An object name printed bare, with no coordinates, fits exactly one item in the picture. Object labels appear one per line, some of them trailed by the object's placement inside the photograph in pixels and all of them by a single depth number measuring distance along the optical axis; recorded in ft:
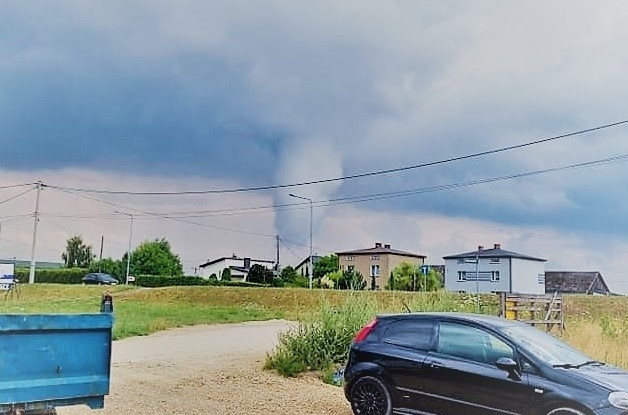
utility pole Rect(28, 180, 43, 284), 187.62
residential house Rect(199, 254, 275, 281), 365.63
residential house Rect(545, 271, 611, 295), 262.88
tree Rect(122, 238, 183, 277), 311.88
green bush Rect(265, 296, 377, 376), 46.06
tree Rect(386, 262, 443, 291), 195.70
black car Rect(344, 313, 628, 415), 25.98
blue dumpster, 18.43
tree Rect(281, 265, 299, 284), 224.00
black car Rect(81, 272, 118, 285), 217.77
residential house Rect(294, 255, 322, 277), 329.01
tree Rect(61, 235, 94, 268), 339.36
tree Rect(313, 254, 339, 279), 263.35
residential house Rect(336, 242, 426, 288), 296.71
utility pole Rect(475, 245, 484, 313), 221.78
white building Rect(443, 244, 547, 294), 228.02
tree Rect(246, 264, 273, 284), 235.81
